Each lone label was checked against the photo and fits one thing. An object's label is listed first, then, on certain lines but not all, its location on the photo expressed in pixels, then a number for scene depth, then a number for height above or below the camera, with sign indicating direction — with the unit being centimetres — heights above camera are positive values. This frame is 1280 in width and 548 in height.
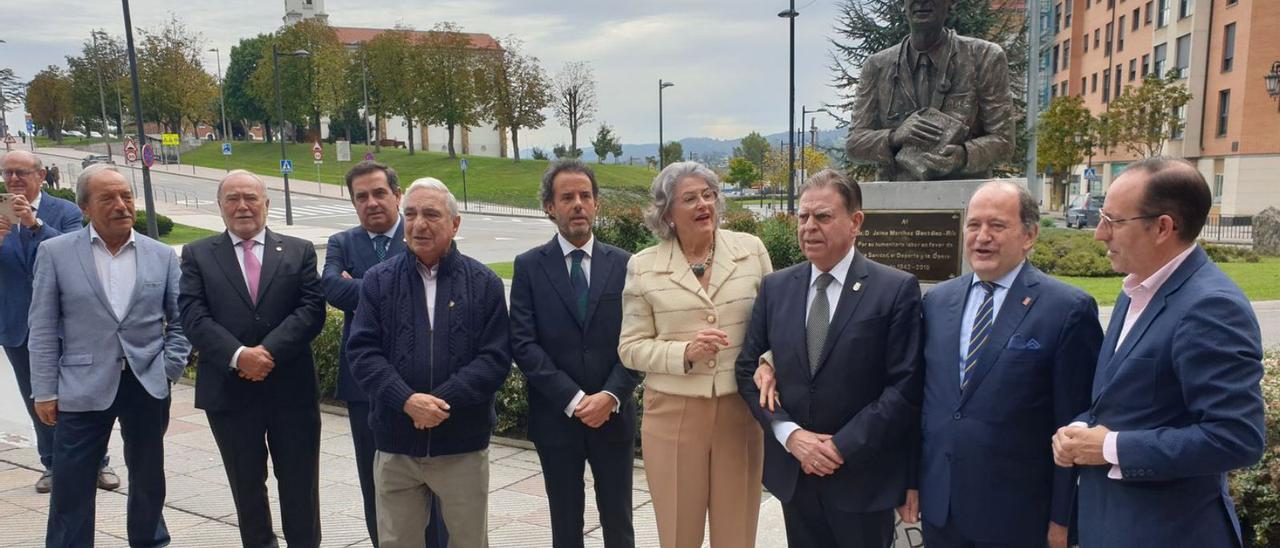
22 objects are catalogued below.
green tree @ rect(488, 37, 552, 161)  6353 +522
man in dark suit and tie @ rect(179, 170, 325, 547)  391 -92
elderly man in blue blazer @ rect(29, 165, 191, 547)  402 -95
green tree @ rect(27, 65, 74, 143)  7935 +661
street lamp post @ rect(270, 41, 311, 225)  3198 -205
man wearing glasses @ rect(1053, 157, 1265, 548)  214 -66
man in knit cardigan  346 -91
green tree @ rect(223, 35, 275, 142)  8344 +846
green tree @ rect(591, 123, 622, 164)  7162 +122
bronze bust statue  514 +32
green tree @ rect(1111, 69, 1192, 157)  3600 +190
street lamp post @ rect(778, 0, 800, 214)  2448 +128
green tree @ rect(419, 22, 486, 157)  6278 +608
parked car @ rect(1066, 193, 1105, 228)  3360 -255
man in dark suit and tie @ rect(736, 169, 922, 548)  296 -86
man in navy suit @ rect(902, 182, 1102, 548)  264 -80
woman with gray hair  335 -85
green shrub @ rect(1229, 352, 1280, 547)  353 -157
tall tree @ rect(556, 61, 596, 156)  6700 +439
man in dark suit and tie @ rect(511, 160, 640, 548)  364 -87
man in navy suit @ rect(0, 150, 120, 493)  532 -75
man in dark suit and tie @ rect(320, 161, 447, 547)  405 -52
